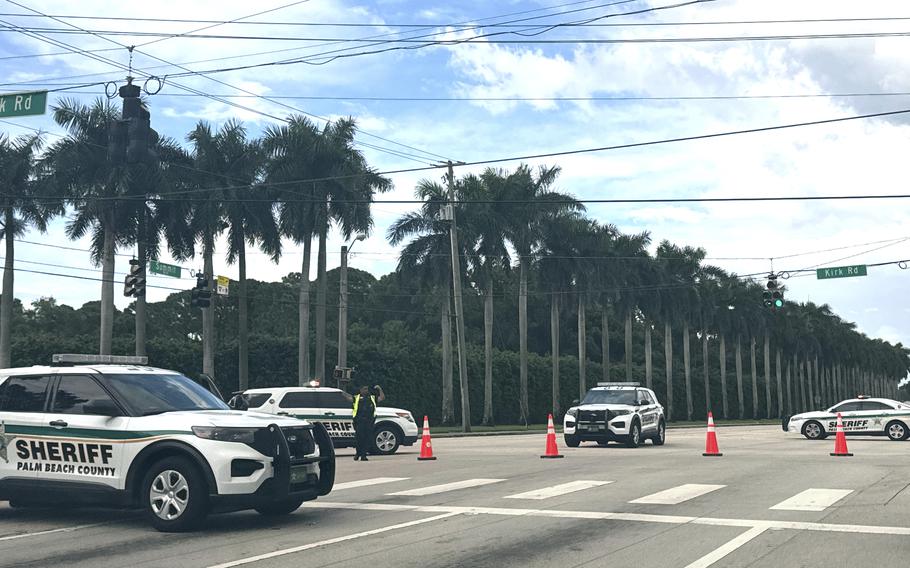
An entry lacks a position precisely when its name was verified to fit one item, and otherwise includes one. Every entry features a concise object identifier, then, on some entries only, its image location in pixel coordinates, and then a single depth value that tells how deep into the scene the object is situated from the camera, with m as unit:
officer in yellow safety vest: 22.27
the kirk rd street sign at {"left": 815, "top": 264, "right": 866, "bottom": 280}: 41.34
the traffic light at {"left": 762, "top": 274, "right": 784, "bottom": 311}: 39.91
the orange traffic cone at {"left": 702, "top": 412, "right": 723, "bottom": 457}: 23.30
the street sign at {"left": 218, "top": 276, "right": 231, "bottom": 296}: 40.38
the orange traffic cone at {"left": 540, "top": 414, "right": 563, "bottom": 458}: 22.55
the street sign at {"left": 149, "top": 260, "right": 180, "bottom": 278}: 33.81
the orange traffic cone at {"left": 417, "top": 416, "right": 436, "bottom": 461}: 22.33
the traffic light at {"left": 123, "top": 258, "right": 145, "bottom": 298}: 31.61
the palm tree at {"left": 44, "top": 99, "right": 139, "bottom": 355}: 48.03
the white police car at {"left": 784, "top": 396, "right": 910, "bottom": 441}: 32.53
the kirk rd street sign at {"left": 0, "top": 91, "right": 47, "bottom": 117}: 17.08
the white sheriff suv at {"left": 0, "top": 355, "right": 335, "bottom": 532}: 10.36
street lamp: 47.53
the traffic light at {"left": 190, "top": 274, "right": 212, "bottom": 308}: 34.19
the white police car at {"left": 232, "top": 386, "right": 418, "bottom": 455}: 25.18
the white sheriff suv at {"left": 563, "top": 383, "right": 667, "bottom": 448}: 27.41
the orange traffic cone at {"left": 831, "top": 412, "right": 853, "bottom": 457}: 22.86
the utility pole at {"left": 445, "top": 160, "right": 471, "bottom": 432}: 47.12
